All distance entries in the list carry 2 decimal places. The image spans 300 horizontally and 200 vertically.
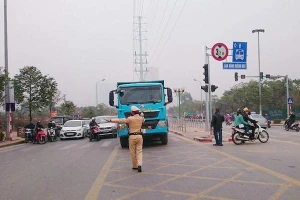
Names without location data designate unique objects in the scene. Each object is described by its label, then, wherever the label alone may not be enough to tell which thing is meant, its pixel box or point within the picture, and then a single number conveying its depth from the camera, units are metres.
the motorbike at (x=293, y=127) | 26.66
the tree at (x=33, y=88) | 32.31
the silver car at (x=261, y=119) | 29.42
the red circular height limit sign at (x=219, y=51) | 20.20
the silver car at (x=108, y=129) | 24.27
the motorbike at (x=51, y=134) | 24.58
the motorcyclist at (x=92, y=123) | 23.00
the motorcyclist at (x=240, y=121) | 16.12
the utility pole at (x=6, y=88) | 24.36
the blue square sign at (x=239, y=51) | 21.83
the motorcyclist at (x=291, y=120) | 27.19
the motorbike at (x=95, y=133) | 22.86
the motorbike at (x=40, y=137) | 23.13
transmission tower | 63.00
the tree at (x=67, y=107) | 57.89
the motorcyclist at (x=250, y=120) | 16.12
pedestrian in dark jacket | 16.11
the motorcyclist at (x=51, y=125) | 24.90
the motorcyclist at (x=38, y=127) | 23.27
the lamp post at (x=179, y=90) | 32.34
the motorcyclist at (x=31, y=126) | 24.08
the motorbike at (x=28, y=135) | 23.97
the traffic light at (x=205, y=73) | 20.73
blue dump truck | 15.72
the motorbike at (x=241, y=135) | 16.14
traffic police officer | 9.41
